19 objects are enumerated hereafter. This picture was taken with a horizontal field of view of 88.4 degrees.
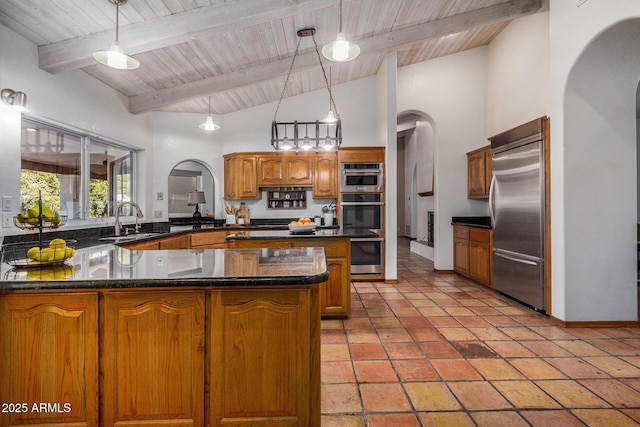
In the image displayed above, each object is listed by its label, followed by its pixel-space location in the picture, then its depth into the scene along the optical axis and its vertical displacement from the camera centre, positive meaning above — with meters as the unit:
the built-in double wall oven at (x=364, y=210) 5.17 +0.07
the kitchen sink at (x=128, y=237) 3.37 -0.24
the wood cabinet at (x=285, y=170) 5.68 +0.78
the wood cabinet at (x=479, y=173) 5.01 +0.65
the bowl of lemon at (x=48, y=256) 1.75 -0.22
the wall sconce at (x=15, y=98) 2.70 +0.98
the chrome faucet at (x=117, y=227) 3.77 -0.13
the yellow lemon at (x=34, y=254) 1.75 -0.20
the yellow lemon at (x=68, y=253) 1.83 -0.21
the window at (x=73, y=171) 3.16 +0.52
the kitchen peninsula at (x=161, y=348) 1.46 -0.60
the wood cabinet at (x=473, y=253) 4.58 -0.59
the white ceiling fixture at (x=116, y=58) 2.36 +1.15
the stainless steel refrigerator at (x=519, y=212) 3.52 +0.02
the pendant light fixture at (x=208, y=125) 4.52 +1.25
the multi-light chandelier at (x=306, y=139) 3.62 +0.86
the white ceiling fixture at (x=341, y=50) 2.50 +1.27
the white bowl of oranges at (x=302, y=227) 3.48 -0.13
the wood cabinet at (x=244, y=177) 5.77 +0.67
